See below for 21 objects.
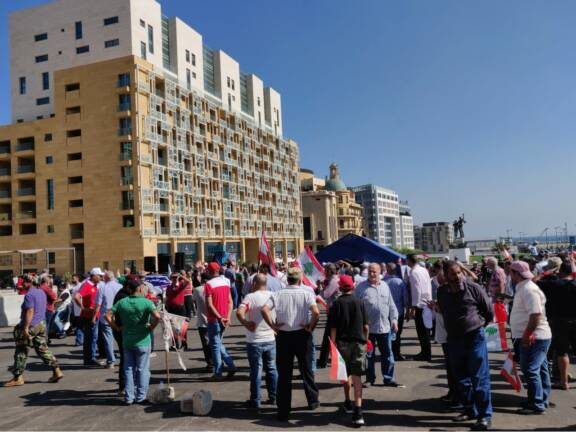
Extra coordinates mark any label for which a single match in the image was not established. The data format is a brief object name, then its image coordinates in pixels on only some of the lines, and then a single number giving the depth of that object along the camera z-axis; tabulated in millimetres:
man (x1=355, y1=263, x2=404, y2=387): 8148
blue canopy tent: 15828
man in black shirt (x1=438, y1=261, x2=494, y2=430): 6137
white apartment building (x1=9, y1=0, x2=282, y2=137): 50312
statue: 53794
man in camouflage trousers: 9000
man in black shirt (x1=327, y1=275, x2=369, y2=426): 6520
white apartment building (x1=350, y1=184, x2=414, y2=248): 187375
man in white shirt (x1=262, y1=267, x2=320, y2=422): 6773
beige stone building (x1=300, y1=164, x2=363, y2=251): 105562
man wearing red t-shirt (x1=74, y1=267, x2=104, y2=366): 10742
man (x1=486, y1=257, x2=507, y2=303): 12125
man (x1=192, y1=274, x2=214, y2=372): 9734
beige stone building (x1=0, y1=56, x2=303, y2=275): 46656
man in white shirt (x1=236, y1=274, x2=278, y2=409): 7148
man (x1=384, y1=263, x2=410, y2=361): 10133
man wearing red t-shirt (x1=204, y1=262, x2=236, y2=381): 8836
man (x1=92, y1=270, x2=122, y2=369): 10390
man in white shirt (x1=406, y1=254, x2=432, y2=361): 10172
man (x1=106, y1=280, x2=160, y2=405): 7602
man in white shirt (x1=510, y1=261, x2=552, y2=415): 6535
